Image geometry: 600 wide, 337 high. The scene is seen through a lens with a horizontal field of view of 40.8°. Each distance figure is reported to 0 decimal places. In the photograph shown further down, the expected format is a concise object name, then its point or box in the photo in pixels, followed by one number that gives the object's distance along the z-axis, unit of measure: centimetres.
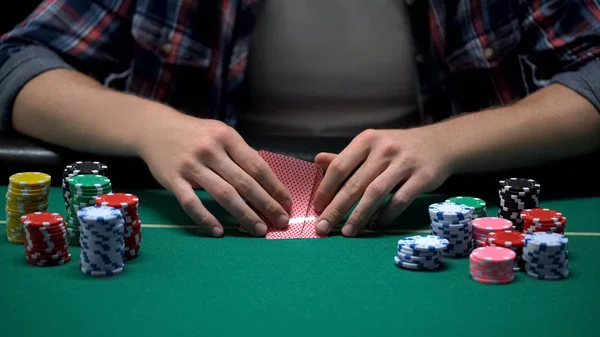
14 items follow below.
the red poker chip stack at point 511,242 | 158
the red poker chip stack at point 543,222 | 172
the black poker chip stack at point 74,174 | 173
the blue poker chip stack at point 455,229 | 168
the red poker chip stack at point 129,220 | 163
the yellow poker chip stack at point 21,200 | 175
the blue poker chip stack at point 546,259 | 151
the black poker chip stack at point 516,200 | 185
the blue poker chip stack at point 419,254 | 155
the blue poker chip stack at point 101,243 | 152
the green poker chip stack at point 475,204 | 185
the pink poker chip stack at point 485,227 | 171
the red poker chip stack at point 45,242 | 158
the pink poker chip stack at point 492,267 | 149
